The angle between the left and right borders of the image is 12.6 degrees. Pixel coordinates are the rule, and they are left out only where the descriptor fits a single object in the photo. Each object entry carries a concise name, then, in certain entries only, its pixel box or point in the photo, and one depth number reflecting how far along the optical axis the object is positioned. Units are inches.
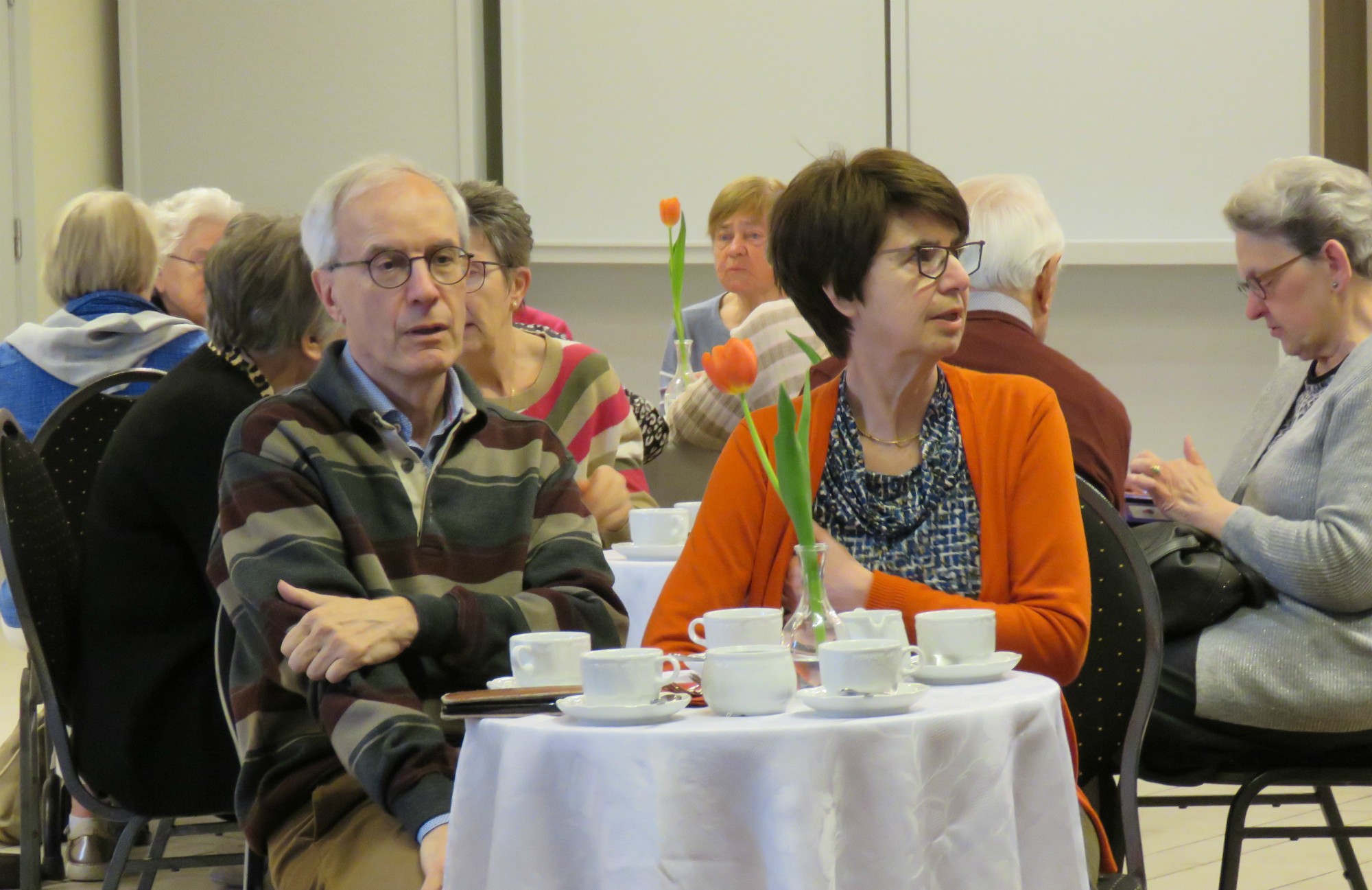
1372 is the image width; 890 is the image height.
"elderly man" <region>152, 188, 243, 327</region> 443.1
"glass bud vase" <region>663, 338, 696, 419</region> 396.7
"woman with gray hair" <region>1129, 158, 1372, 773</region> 293.5
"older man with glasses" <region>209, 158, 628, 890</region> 264.8
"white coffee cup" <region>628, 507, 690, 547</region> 304.5
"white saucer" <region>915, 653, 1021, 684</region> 260.5
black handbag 298.3
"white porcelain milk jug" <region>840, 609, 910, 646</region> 260.4
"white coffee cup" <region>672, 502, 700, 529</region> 310.3
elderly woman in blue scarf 373.1
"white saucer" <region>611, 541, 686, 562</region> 302.8
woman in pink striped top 317.1
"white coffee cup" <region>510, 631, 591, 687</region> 259.7
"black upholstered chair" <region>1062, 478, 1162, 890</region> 280.0
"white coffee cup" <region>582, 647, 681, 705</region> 253.7
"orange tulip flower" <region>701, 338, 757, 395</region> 257.9
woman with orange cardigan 275.1
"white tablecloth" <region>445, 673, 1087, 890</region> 252.6
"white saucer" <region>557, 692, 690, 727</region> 253.5
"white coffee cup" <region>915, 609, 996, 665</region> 261.2
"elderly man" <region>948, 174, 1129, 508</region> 301.5
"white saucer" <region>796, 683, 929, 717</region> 254.3
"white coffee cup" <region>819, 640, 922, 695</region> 254.7
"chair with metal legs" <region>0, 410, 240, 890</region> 288.2
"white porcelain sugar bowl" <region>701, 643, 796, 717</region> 254.2
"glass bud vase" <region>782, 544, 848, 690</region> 261.4
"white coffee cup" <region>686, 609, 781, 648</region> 261.7
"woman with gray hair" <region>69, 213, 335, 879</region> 289.0
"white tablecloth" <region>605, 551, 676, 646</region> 298.9
